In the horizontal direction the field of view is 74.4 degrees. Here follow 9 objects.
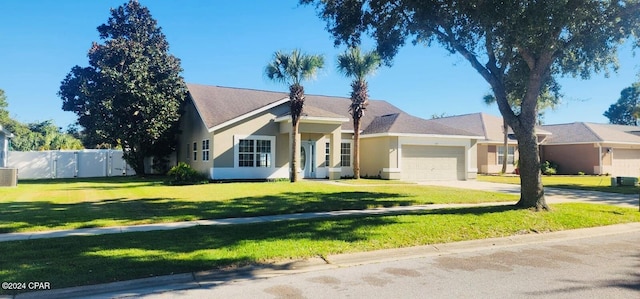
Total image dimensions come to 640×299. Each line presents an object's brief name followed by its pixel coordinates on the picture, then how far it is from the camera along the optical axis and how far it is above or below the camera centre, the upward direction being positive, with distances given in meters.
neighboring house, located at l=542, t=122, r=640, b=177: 33.69 +1.05
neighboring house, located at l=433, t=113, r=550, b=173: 33.28 +1.53
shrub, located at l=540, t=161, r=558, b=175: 34.06 -0.45
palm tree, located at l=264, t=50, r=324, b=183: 20.47 +4.42
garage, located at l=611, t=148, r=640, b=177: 35.03 +0.03
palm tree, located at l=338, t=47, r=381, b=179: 23.19 +4.83
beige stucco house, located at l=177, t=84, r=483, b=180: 22.36 +1.21
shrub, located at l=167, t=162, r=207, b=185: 21.28 -0.66
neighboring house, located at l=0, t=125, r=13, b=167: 24.20 +1.06
